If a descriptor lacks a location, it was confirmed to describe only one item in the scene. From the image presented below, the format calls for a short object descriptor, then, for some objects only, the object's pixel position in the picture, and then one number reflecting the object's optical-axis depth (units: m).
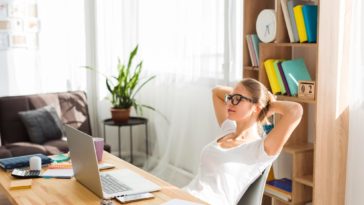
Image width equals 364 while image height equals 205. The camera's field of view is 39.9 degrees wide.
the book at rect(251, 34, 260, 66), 3.18
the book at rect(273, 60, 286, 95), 3.00
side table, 4.51
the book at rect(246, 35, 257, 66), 3.21
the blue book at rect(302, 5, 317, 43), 2.78
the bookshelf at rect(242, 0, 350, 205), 2.72
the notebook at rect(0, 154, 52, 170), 2.40
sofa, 3.98
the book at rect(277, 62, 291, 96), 2.98
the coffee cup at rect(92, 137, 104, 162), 2.47
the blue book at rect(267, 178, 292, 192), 3.07
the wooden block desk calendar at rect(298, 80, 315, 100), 2.77
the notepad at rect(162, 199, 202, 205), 1.86
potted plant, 4.52
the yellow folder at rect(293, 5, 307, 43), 2.80
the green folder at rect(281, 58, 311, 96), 2.94
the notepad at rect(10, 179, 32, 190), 2.10
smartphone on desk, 1.89
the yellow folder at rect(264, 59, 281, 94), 3.04
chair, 2.09
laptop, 1.92
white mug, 2.37
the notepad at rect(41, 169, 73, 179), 2.26
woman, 2.13
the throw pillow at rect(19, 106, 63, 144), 4.21
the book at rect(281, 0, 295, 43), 2.88
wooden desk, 1.93
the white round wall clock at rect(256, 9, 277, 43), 2.99
